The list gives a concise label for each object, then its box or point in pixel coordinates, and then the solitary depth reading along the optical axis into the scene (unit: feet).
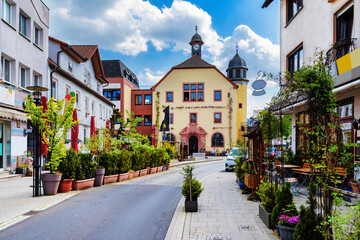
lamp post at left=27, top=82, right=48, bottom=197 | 35.64
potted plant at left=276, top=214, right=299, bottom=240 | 17.66
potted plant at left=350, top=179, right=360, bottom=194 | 26.91
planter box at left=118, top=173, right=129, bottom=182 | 50.68
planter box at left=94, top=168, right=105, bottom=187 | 44.93
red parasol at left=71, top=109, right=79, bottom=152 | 64.54
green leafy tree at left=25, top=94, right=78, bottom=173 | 36.09
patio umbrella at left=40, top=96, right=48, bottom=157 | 53.00
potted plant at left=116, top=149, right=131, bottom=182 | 50.85
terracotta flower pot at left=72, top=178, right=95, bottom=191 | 39.92
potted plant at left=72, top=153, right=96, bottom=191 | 40.21
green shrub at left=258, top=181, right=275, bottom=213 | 22.67
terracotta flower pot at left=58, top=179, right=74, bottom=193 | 37.96
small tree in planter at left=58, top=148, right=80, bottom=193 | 38.08
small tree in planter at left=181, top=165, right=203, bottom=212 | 27.81
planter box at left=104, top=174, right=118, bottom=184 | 47.11
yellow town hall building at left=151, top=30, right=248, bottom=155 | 156.25
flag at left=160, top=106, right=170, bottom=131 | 96.05
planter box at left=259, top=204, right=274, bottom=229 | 22.03
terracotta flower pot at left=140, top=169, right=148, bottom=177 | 60.25
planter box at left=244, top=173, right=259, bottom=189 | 33.22
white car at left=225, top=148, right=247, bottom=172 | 73.00
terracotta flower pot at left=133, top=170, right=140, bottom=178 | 56.87
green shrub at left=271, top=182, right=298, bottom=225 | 19.97
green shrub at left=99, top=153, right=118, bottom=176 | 47.67
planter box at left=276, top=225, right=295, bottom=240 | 17.58
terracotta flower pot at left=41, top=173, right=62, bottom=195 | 36.09
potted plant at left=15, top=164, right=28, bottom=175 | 54.13
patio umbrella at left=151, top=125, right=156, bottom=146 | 155.45
